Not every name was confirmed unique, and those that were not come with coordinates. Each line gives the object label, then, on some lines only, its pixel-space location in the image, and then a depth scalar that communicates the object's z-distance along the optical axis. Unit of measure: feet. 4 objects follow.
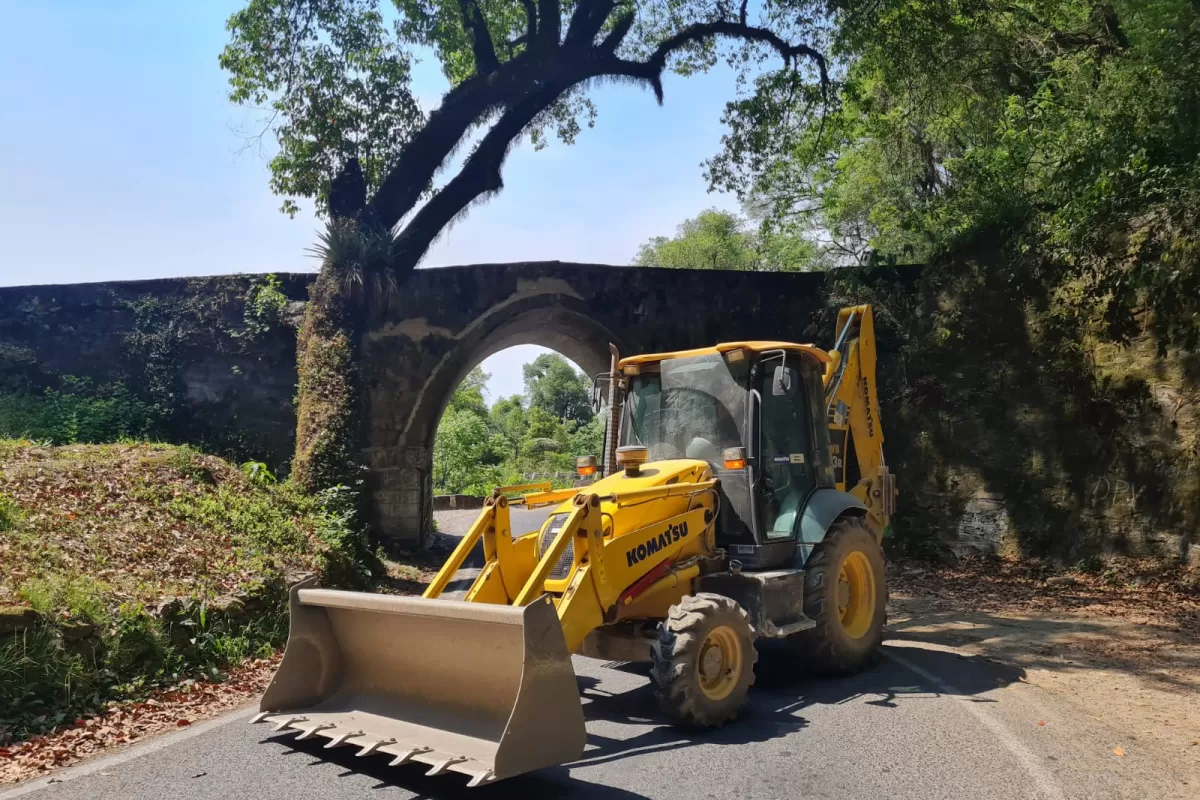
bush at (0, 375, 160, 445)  42.80
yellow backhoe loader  14.58
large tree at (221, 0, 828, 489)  47.47
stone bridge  48.67
